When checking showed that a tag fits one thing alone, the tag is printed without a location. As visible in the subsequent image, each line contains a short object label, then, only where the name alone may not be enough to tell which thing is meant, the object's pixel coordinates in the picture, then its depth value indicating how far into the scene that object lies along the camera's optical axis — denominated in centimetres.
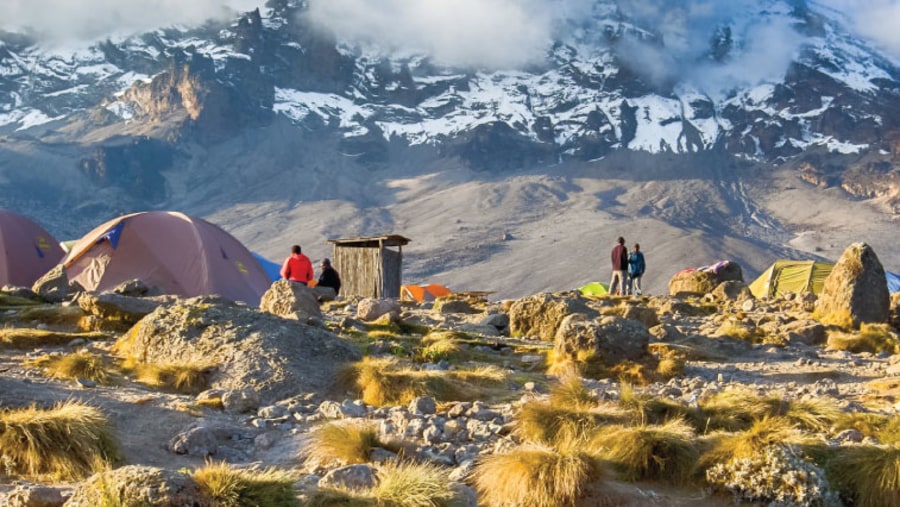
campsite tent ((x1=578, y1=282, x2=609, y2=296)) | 4222
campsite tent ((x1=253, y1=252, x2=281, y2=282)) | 3895
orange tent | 4659
